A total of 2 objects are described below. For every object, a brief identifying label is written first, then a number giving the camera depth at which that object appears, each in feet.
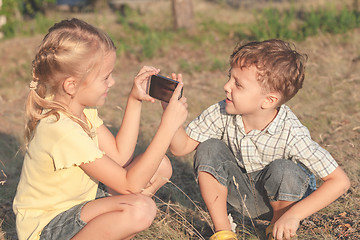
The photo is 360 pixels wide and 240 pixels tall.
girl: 7.80
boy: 8.77
